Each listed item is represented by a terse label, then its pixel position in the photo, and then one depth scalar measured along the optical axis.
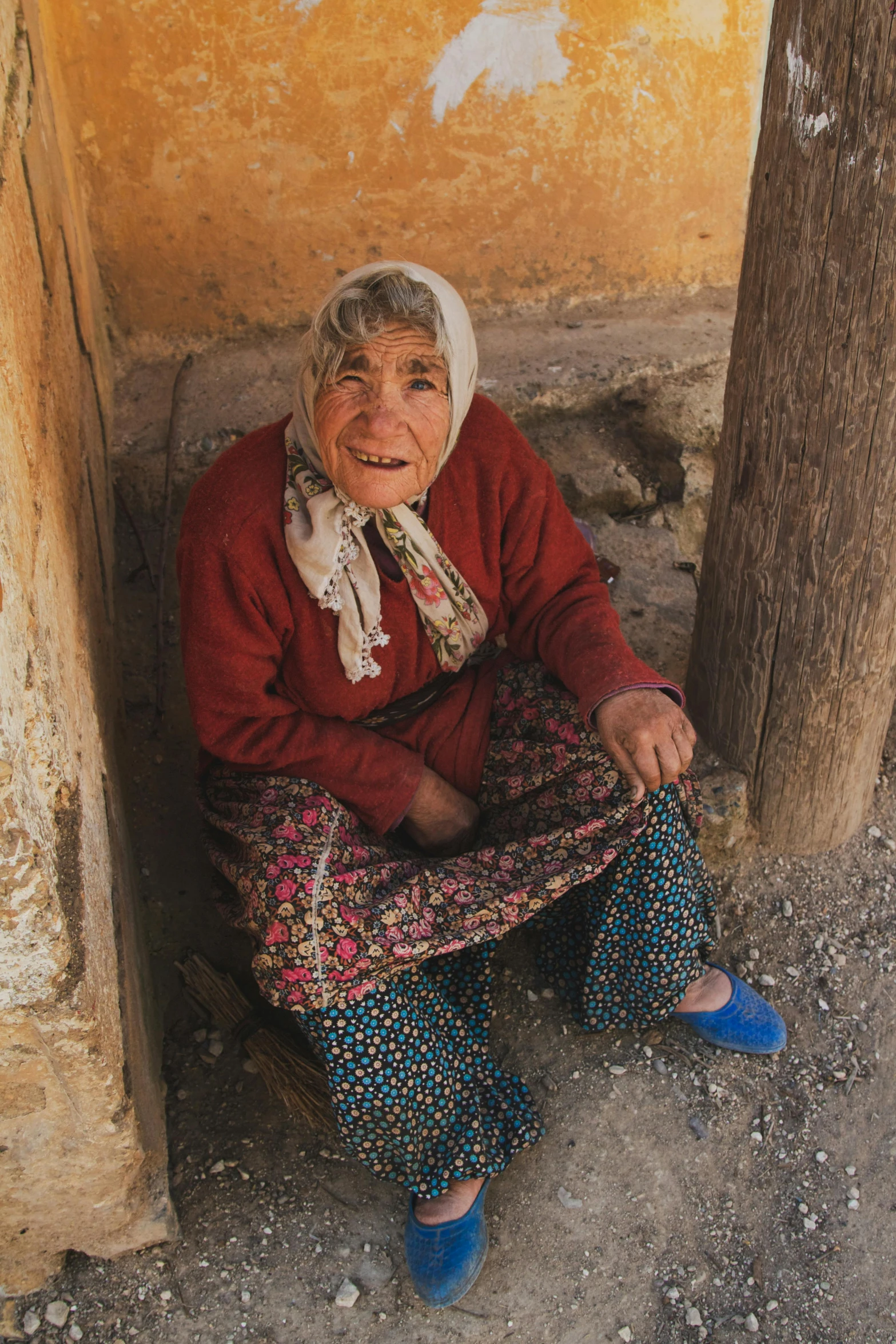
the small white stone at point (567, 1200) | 2.01
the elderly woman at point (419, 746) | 1.77
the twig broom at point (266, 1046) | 2.13
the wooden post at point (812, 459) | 1.71
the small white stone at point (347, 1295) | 1.90
